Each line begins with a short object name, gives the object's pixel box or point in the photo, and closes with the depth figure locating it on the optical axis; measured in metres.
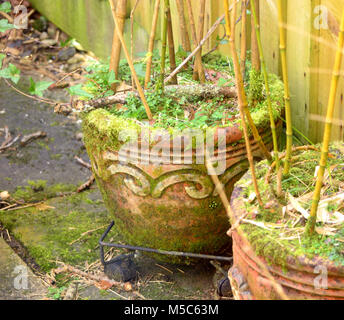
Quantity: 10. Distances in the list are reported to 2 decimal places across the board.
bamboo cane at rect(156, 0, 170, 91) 2.16
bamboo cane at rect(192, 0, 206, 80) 2.18
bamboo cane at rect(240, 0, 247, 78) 2.04
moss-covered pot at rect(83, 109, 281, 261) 1.91
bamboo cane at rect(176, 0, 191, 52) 2.20
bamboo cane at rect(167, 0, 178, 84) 2.27
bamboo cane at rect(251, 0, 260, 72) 2.11
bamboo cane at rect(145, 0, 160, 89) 2.09
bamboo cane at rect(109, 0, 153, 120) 1.96
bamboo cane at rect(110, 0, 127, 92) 2.15
